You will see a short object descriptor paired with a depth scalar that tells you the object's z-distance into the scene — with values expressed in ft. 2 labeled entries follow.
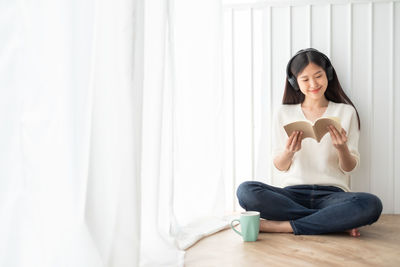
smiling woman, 4.43
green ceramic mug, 4.29
